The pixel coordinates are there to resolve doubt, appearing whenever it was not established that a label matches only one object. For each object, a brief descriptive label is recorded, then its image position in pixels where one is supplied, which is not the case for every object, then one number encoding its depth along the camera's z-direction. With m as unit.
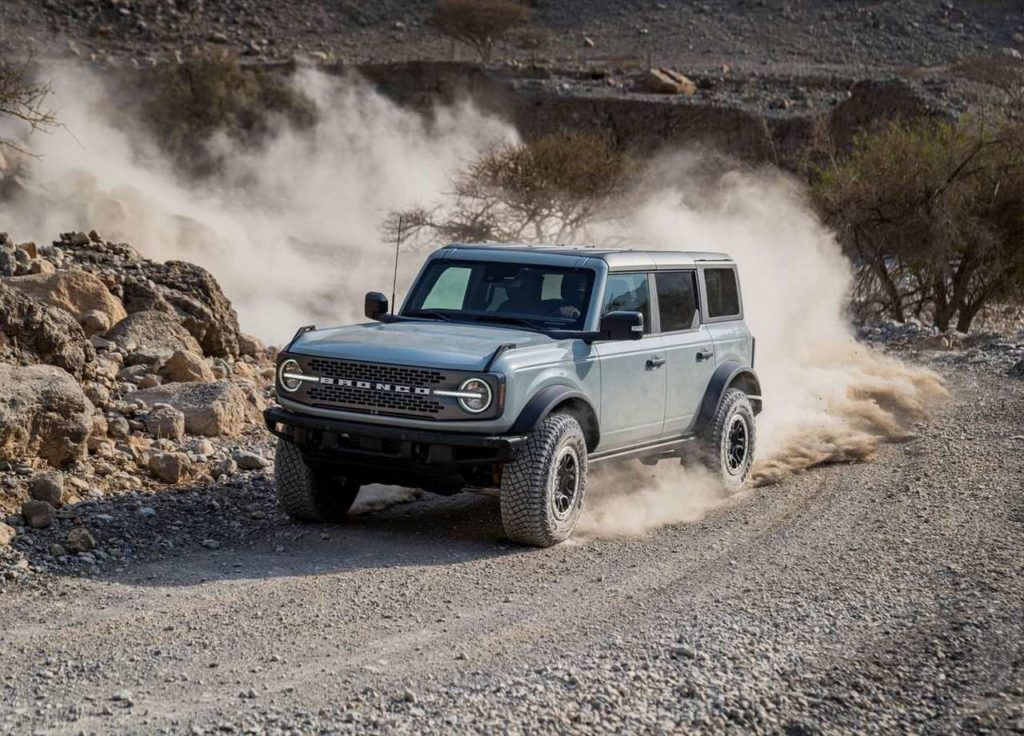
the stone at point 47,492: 9.50
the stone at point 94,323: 14.91
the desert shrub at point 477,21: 77.94
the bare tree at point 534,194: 37.22
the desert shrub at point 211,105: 59.38
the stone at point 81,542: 8.63
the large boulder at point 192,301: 16.11
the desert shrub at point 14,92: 15.77
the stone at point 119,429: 11.67
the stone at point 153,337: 14.63
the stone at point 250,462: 11.49
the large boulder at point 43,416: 10.13
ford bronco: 8.70
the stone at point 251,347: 17.03
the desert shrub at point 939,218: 29.64
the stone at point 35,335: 12.36
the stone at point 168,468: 10.84
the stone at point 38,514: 8.97
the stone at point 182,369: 14.33
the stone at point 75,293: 14.81
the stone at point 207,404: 12.45
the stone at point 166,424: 12.01
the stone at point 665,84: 61.22
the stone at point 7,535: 8.48
